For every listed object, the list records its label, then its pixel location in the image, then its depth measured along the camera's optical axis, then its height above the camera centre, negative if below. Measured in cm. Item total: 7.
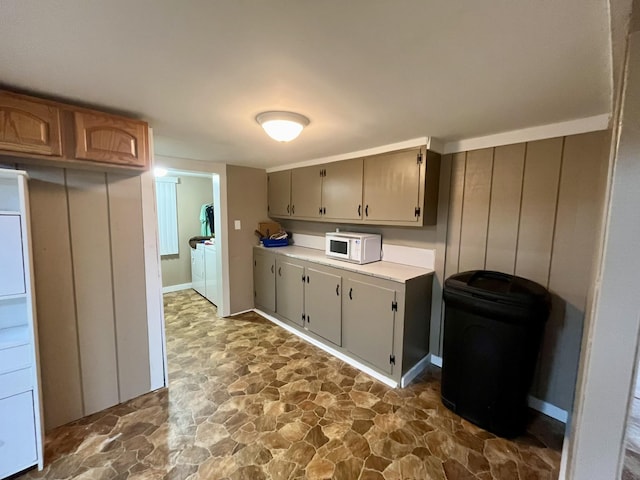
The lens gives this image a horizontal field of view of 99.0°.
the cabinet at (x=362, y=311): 242 -95
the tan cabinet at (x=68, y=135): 151 +48
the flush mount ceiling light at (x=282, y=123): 182 +64
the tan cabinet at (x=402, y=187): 246 +31
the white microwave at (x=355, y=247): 288 -31
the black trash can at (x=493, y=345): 181 -87
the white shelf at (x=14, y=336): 156 -74
